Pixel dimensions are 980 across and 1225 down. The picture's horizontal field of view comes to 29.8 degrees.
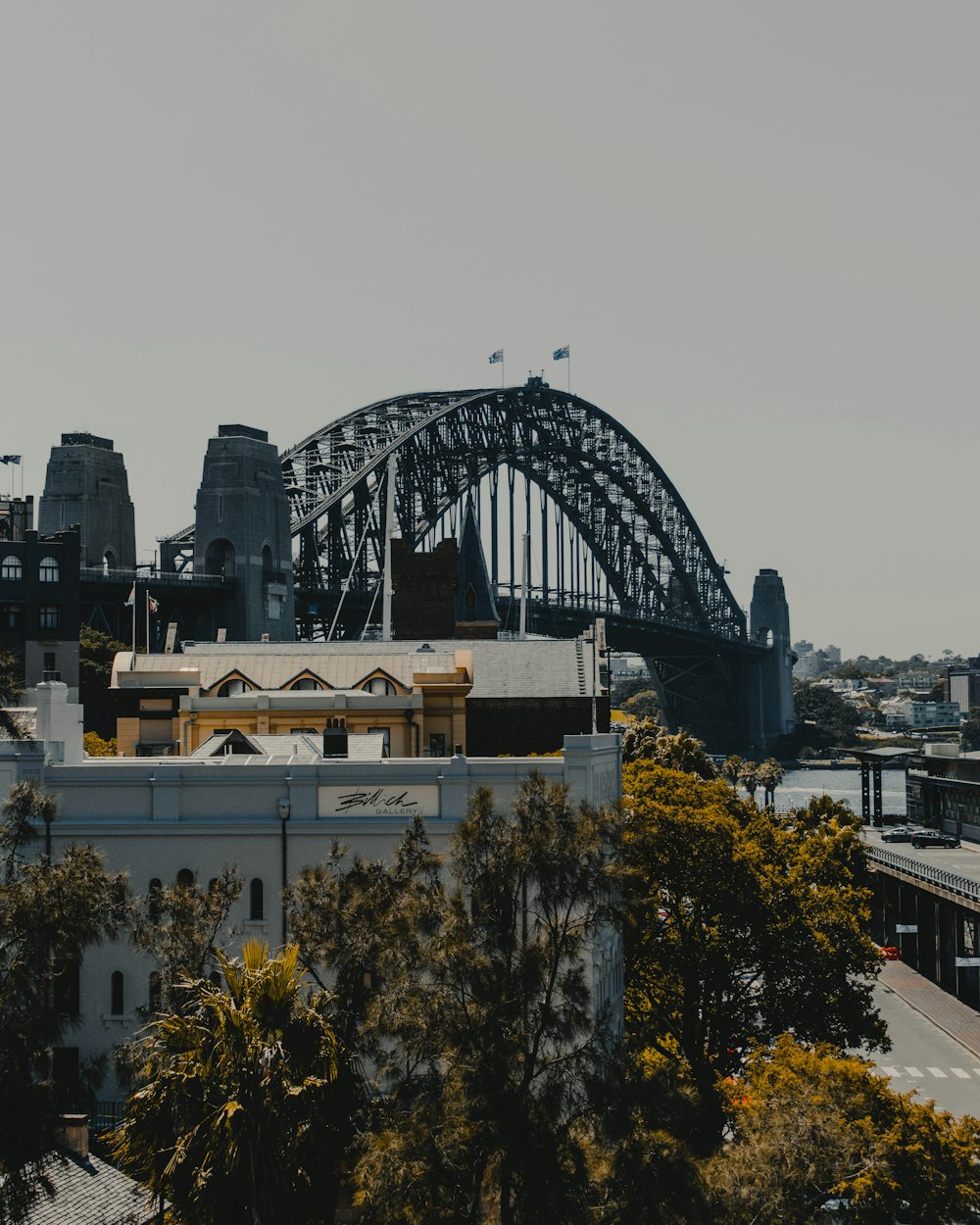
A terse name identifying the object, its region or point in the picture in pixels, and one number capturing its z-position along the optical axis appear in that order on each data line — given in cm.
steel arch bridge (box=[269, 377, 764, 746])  16175
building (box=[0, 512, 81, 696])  11788
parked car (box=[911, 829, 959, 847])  11694
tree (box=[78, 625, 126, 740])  11662
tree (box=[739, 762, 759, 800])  19000
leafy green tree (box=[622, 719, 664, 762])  9106
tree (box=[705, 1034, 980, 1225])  3084
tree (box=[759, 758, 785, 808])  18575
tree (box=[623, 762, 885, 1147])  5406
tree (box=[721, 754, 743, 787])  16112
